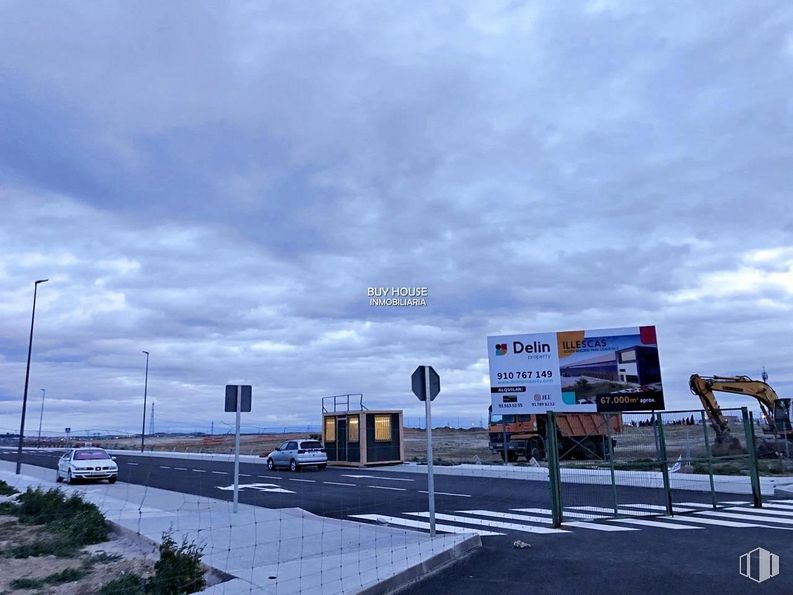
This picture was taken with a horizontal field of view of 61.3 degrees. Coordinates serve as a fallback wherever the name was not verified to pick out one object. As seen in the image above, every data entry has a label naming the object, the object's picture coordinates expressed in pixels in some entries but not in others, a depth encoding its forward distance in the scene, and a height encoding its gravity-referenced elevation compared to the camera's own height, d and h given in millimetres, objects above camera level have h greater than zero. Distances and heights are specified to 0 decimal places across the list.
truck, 34341 -179
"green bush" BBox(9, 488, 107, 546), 13680 -1827
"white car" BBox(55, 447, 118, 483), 26984 -1116
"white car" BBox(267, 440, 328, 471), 33781 -1043
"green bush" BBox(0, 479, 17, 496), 24328 -1824
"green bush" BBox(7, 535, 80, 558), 12422 -2038
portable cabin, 35344 -248
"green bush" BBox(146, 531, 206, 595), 8664 -1798
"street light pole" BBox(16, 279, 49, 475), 31916 +1918
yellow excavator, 29453 +1232
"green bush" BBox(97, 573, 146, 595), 8752 -1967
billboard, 33938 +2892
